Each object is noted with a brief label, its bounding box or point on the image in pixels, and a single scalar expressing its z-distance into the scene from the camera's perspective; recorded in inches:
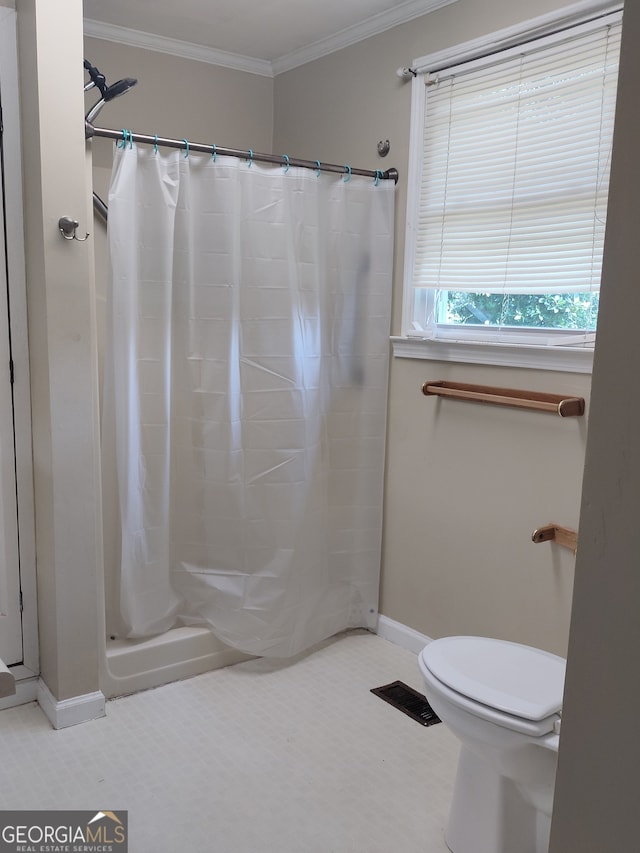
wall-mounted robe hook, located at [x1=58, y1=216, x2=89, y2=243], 80.4
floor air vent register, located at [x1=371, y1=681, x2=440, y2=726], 92.7
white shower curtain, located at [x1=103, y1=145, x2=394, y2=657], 91.3
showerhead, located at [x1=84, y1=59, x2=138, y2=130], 84.8
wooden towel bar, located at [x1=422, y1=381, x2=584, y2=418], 82.5
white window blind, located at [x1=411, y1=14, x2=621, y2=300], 80.0
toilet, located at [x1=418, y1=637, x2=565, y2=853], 62.1
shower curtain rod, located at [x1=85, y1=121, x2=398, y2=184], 84.7
